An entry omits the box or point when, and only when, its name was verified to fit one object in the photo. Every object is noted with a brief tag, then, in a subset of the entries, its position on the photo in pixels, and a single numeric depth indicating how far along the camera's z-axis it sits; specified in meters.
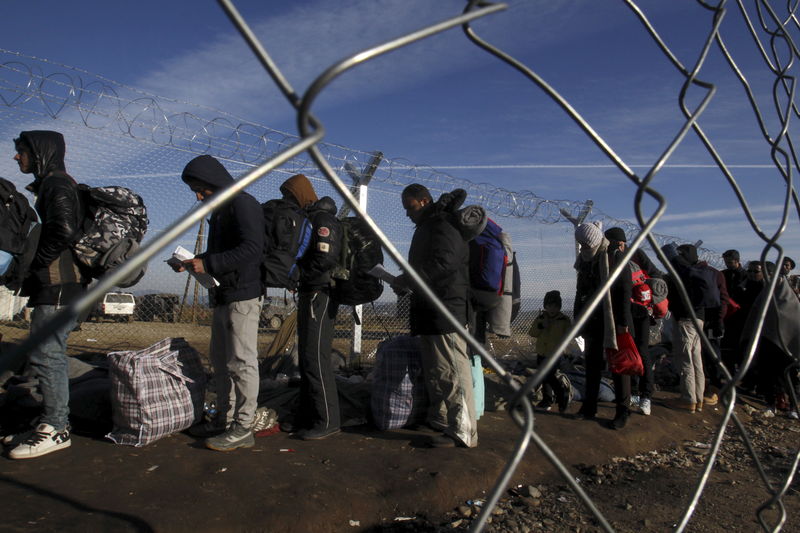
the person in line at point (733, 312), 6.79
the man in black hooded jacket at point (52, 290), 3.09
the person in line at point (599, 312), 4.33
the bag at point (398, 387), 3.93
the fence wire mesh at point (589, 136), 0.63
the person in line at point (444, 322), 3.54
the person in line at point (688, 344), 5.24
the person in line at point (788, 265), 6.00
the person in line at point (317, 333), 3.71
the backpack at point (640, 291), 4.66
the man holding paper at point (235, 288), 3.31
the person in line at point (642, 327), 4.71
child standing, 4.88
